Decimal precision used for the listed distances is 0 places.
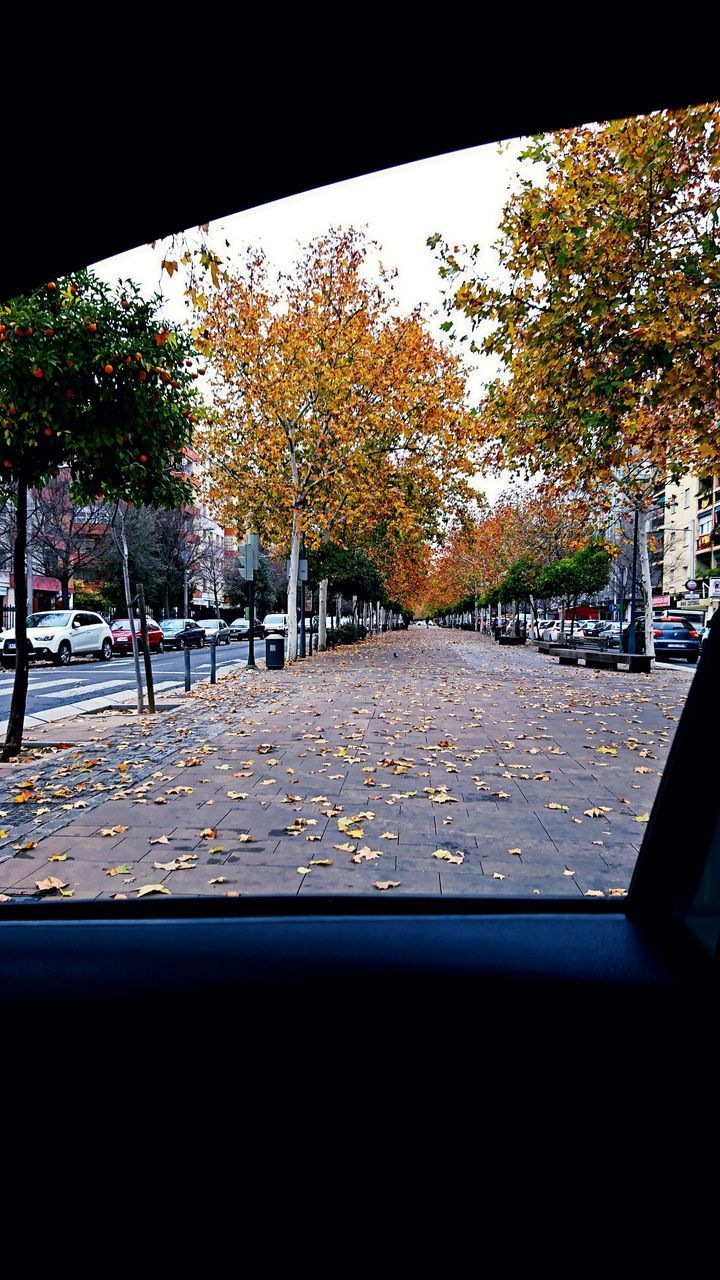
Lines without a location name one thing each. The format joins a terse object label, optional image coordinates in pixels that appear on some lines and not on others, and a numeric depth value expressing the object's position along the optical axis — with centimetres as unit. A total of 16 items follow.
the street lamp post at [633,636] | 2095
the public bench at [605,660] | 1647
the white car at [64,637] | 1944
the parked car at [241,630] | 4339
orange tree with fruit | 587
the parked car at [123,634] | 2441
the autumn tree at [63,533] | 2959
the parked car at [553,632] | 3887
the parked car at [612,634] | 2863
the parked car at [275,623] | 3656
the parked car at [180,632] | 3052
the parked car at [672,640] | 2459
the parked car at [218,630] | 3664
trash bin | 1741
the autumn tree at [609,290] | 682
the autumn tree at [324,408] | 1681
